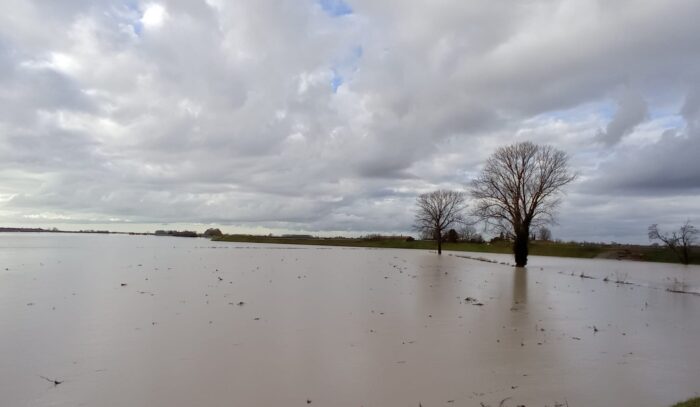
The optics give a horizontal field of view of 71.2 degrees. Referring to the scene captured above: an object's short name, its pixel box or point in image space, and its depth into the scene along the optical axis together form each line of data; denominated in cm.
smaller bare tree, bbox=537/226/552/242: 9869
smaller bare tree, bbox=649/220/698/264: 5653
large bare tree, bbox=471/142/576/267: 3597
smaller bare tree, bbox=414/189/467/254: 6625
